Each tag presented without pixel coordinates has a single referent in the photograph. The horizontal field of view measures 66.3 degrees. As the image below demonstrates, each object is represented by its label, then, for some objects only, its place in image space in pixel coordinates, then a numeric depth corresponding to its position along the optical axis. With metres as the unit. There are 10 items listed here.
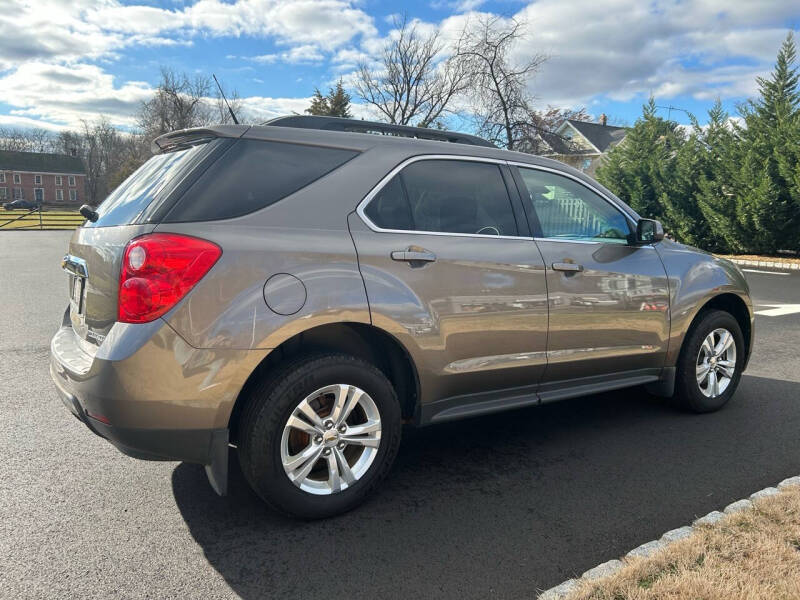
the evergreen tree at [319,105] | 37.09
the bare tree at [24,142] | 106.06
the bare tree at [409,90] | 33.53
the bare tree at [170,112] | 54.94
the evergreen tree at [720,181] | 17.78
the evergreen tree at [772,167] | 16.03
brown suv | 2.52
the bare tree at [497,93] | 27.91
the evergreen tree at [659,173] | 19.28
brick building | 94.31
